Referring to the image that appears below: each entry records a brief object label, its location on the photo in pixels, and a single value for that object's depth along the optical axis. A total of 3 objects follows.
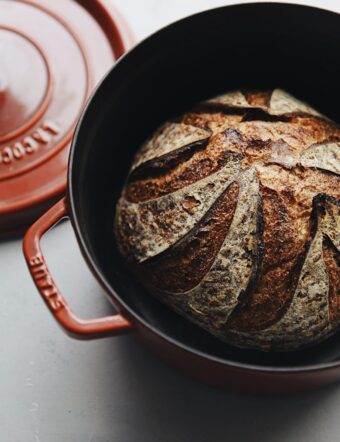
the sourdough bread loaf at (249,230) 0.79
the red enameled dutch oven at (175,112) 0.73
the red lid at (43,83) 0.98
